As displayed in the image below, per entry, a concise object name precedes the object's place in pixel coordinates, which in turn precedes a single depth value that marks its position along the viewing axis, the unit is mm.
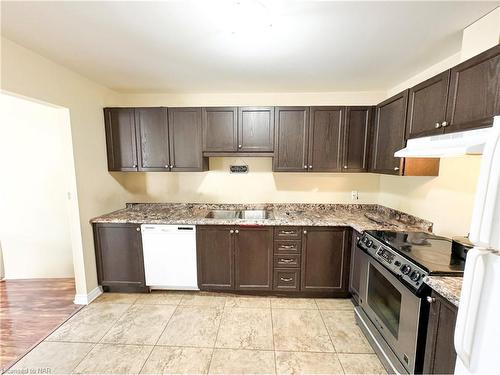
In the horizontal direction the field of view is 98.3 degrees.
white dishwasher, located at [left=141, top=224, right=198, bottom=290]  2535
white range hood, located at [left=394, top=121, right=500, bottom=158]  943
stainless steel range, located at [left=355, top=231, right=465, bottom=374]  1354
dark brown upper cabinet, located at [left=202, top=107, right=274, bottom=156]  2688
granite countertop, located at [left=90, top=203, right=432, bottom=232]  2375
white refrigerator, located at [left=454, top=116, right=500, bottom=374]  791
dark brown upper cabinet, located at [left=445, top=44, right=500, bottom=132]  1231
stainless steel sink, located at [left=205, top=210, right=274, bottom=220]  2998
